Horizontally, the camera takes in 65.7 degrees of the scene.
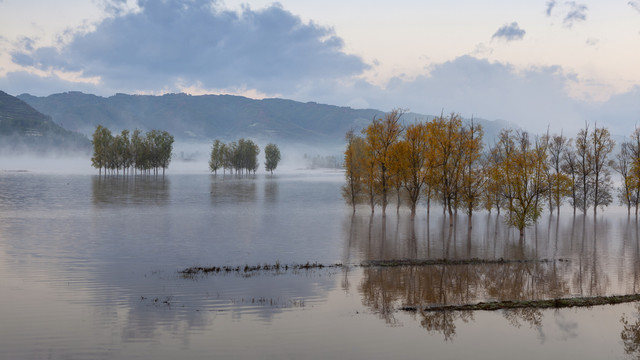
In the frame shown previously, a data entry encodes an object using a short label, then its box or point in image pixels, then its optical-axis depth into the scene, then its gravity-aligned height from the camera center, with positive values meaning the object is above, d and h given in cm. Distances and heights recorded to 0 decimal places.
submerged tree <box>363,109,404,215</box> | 7181 +451
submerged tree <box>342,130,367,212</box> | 7903 -11
